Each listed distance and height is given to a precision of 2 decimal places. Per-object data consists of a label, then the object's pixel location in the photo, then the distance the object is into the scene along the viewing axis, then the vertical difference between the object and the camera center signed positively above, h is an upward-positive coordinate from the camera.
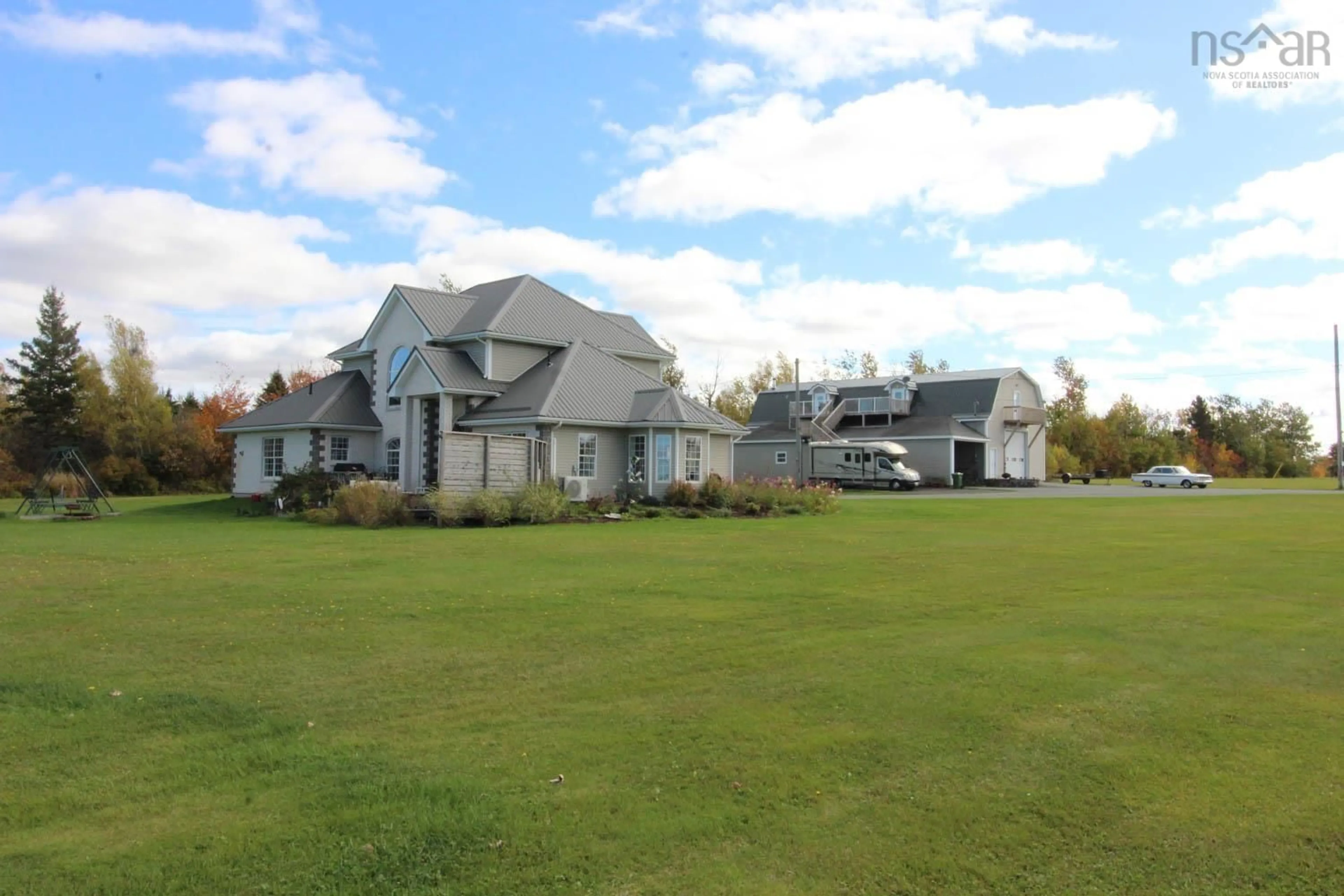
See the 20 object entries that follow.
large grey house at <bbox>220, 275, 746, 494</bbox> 32.94 +2.46
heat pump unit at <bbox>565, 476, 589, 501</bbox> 31.03 -0.58
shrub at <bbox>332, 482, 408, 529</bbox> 25.23 -0.84
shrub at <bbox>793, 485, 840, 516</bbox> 31.52 -1.09
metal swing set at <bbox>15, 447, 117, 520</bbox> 29.00 -0.70
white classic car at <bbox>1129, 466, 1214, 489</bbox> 56.22 -0.92
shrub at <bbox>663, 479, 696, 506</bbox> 30.98 -0.82
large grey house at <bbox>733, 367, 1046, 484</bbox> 56.94 +2.71
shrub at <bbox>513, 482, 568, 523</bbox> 25.95 -0.91
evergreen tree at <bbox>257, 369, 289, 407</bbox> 65.62 +5.90
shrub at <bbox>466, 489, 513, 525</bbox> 25.33 -0.97
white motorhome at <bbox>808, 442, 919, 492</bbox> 51.16 +0.08
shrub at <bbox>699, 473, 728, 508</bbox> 30.56 -0.77
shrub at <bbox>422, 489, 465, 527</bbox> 24.84 -0.87
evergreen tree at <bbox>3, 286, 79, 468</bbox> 55.72 +5.25
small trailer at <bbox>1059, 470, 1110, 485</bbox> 62.88 -0.91
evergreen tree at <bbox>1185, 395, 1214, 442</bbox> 104.43 +4.62
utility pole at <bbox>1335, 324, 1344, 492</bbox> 53.97 +0.49
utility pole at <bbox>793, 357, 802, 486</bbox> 45.69 +3.26
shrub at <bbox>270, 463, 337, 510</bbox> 29.80 -0.45
